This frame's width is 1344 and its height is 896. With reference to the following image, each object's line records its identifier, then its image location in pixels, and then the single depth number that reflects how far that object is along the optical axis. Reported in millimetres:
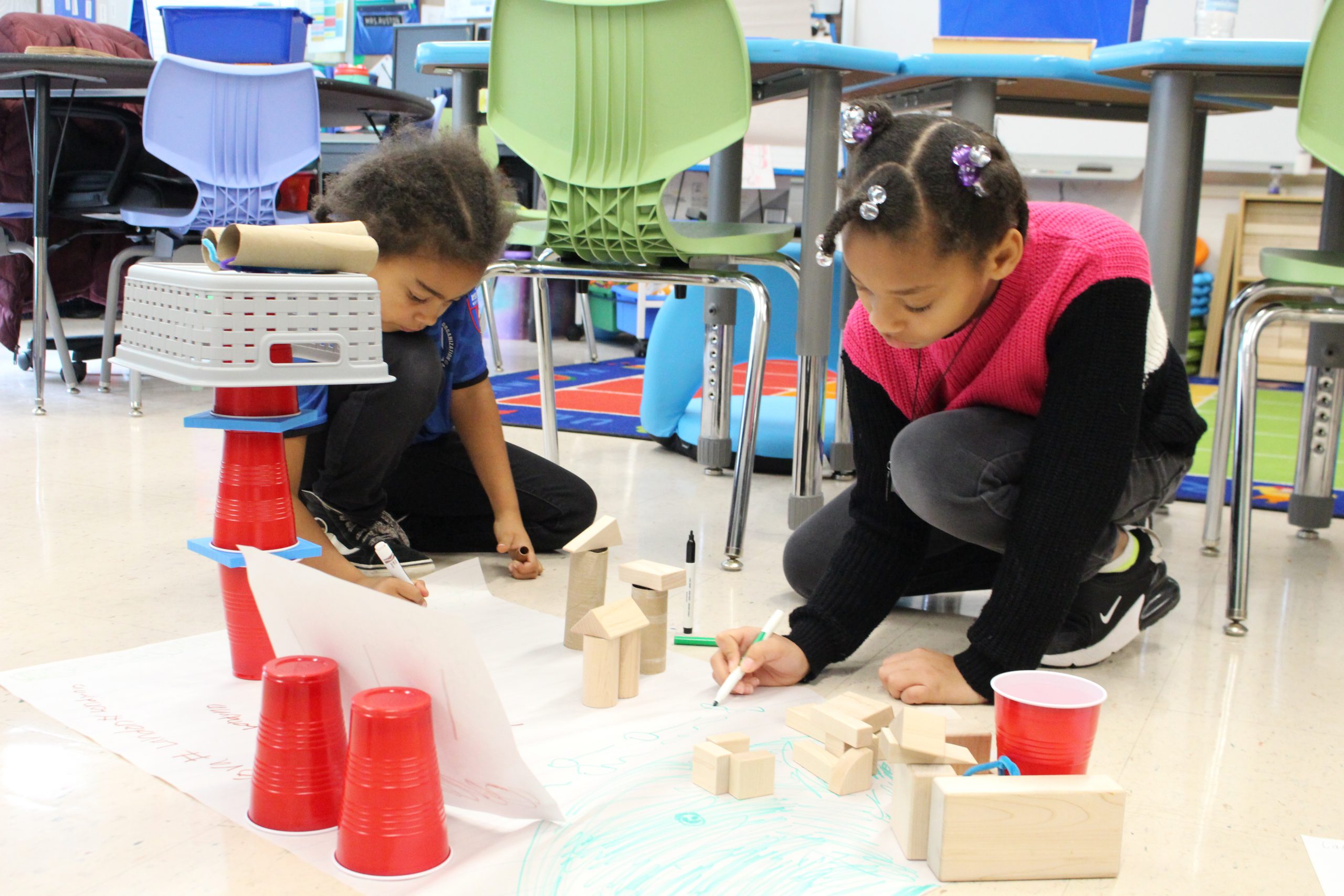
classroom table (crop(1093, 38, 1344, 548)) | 1502
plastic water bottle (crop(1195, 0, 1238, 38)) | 1911
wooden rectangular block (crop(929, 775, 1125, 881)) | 806
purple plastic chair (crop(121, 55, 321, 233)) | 2635
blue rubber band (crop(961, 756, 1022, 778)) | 847
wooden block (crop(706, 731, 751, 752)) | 948
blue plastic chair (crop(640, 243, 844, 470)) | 2537
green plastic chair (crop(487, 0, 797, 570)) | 1553
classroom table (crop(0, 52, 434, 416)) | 2506
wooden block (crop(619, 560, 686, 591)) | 1179
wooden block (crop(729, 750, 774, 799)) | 915
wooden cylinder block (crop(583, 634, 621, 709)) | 1082
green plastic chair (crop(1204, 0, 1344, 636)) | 1428
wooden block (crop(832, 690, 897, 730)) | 993
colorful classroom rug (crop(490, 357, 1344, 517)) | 2441
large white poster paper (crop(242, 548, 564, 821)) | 765
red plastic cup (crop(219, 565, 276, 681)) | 1100
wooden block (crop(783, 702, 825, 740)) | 1024
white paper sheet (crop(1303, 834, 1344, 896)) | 825
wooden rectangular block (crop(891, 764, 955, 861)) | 826
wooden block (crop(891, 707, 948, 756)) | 837
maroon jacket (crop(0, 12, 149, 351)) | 3359
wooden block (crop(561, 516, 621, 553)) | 1245
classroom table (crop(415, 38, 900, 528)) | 1659
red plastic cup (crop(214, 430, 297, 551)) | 1069
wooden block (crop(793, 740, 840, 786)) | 958
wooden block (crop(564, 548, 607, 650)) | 1248
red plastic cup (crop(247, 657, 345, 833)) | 820
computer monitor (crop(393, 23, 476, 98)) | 4426
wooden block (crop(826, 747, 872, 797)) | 934
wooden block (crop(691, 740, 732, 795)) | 921
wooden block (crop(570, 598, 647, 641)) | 1075
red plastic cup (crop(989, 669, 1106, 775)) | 846
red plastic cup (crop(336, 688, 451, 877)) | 755
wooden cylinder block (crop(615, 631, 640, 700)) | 1106
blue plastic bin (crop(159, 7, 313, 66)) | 3240
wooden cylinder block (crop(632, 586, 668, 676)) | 1182
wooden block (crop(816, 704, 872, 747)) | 957
